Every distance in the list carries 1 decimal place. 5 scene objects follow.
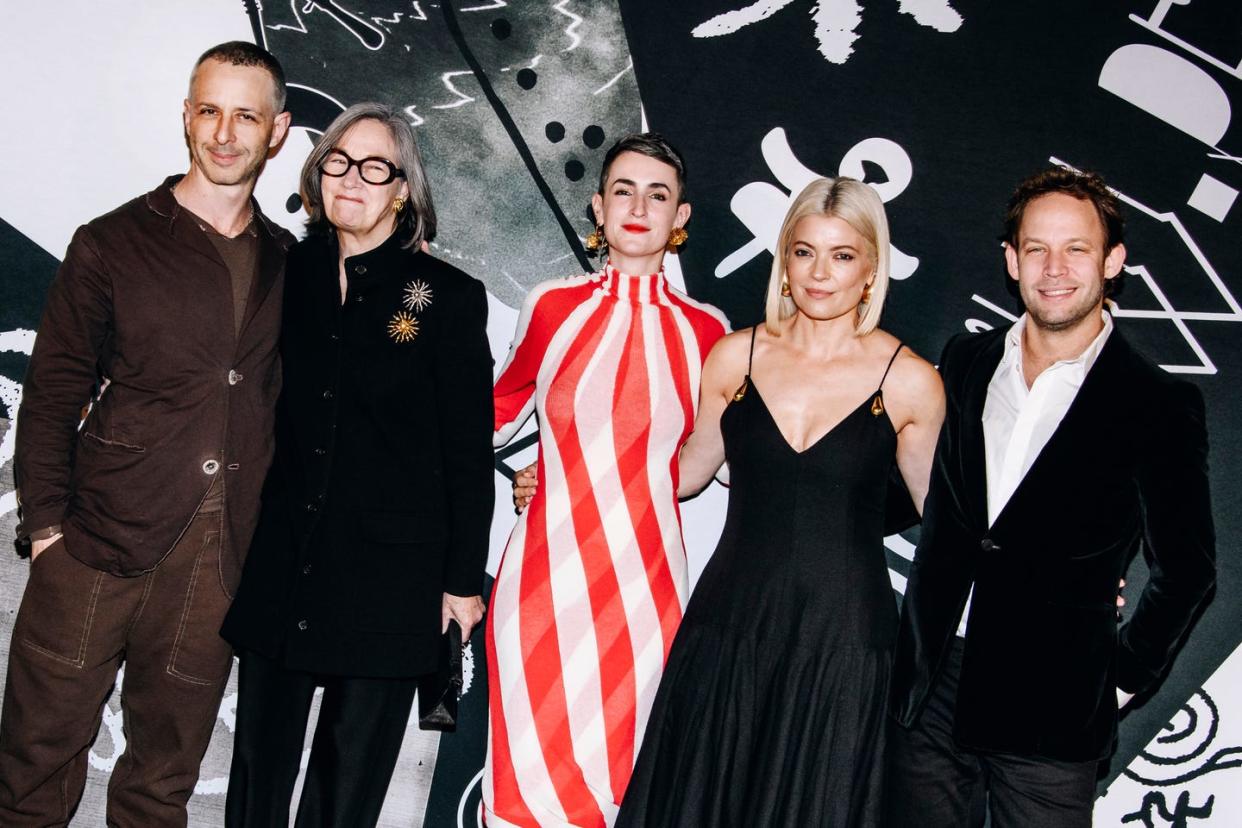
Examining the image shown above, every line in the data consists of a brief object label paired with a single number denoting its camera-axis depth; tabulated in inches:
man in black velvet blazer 94.0
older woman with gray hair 99.6
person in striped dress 108.9
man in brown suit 103.9
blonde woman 100.0
